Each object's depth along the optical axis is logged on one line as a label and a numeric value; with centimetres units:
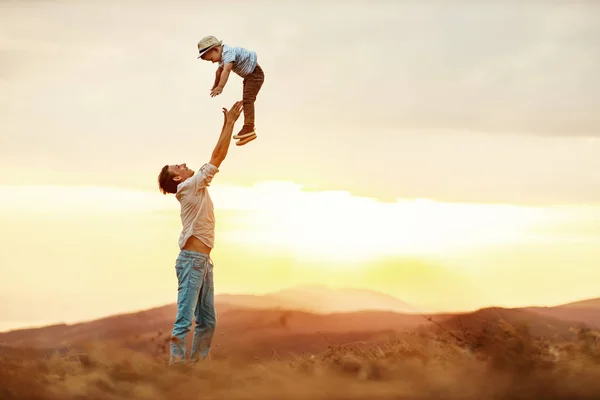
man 1088
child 1181
